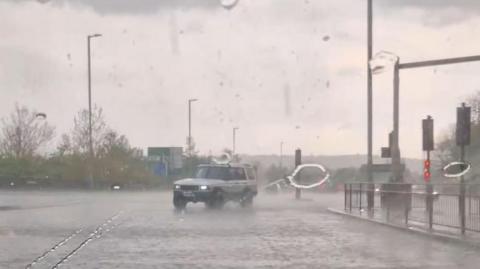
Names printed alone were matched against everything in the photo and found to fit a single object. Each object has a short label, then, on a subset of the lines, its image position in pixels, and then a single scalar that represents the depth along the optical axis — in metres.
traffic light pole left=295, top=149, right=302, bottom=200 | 51.31
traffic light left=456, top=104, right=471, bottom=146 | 23.28
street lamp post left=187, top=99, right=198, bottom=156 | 86.88
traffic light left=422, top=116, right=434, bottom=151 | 26.89
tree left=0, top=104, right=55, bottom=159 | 90.12
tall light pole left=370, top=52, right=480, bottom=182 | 27.48
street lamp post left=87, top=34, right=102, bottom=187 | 64.25
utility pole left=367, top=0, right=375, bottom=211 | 33.09
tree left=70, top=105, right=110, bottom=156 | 80.04
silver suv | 35.69
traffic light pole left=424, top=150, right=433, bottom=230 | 21.87
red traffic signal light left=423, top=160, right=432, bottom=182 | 28.77
